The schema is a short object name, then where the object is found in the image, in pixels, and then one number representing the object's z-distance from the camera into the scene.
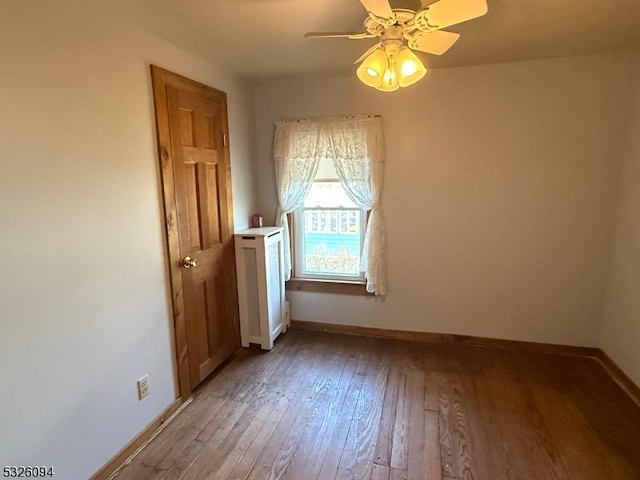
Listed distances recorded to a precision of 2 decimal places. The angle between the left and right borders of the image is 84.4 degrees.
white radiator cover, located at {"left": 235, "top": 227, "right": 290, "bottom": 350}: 2.96
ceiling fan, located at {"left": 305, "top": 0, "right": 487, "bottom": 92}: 1.47
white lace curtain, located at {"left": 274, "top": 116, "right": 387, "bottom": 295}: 3.06
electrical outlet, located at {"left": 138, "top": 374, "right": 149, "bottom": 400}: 2.05
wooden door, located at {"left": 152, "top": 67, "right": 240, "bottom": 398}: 2.23
